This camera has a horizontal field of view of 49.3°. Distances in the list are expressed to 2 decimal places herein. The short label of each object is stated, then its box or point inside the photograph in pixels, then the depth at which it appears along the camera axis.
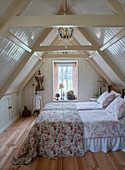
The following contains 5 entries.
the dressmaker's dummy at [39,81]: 5.43
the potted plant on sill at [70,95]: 6.00
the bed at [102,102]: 4.02
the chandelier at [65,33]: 2.79
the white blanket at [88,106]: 4.03
